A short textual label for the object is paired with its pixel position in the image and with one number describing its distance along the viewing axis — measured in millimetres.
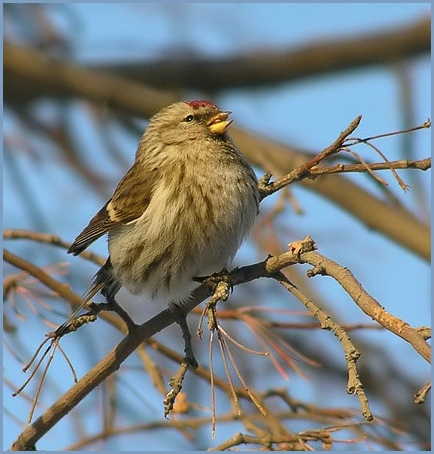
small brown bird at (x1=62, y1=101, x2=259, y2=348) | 6516
